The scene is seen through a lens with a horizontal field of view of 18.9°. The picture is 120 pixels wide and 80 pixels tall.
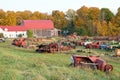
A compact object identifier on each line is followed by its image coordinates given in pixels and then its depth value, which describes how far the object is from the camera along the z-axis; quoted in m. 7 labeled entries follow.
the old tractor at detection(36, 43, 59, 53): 37.81
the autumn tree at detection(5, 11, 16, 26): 110.44
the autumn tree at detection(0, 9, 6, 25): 110.52
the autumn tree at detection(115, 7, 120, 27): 95.51
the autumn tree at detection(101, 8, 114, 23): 102.89
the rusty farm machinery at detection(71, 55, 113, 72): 18.58
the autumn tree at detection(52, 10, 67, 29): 115.07
